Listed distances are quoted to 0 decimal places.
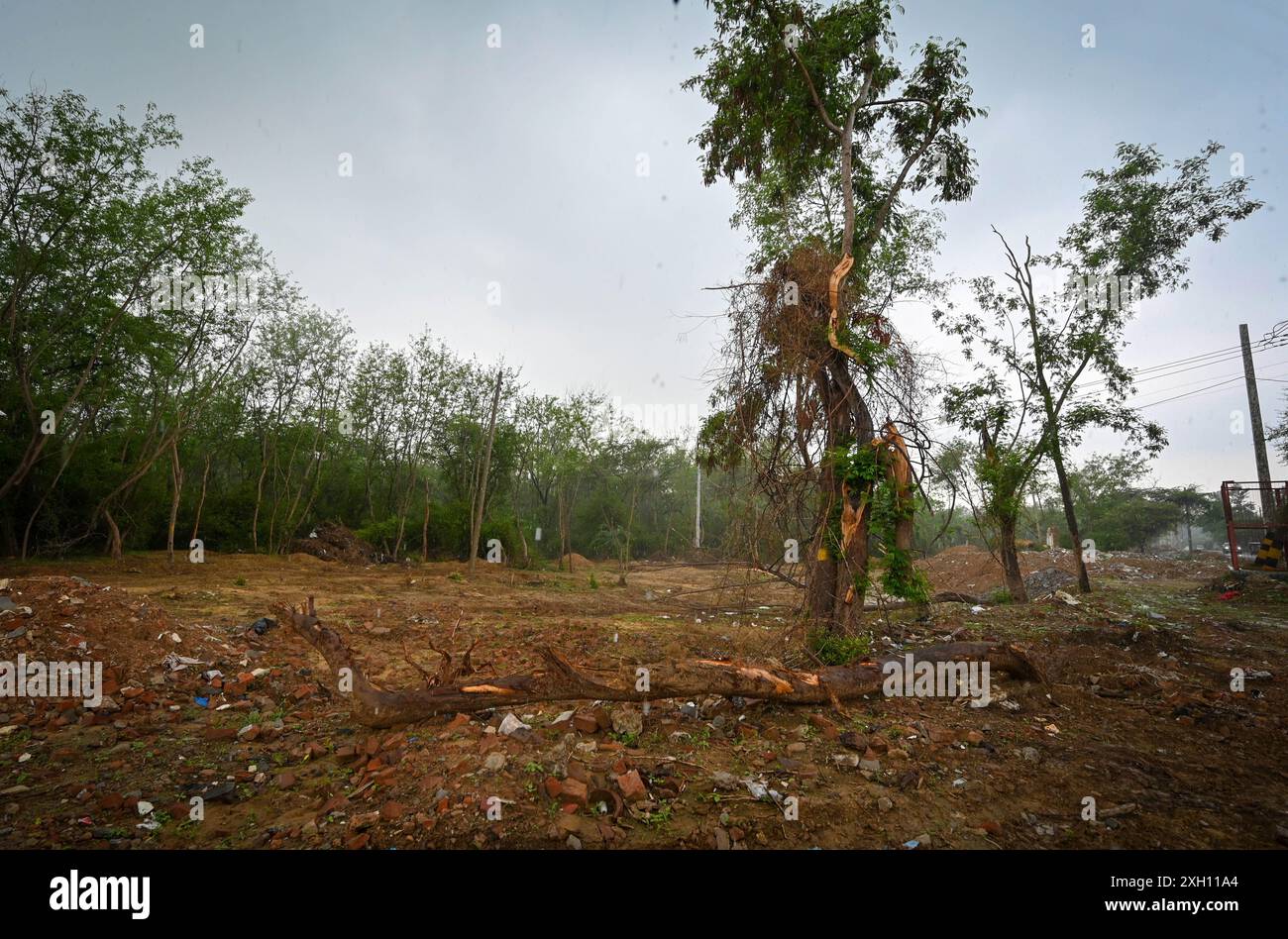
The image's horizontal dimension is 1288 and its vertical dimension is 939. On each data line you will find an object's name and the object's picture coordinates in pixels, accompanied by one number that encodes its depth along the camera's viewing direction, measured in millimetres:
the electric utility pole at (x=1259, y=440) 14383
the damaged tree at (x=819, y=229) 6309
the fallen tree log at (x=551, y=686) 4273
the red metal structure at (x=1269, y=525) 12680
